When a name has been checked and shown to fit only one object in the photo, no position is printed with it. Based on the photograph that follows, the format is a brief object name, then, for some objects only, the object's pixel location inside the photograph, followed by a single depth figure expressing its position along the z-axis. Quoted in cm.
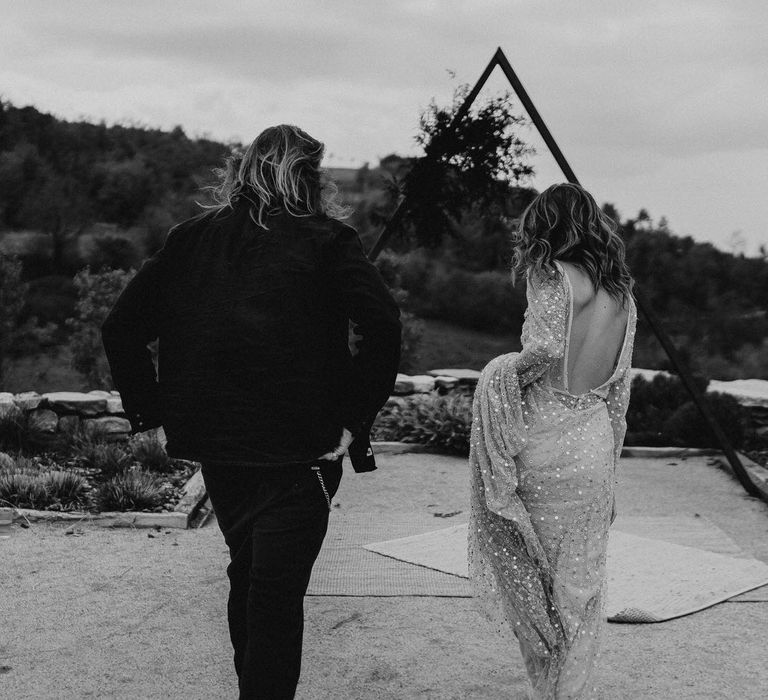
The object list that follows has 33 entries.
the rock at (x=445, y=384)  1126
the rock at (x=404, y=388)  1112
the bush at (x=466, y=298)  2086
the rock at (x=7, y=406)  848
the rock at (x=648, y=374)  1141
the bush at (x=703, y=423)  972
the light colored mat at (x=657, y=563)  483
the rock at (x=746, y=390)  1041
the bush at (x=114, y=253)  2384
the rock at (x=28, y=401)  877
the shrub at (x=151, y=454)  795
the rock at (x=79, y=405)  914
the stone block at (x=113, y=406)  920
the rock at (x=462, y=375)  1134
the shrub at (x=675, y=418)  977
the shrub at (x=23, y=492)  658
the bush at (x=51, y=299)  2125
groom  276
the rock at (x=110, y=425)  895
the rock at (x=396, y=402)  1066
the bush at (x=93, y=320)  1270
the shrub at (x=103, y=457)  771
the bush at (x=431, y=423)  948
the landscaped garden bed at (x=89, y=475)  661
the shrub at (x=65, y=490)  666
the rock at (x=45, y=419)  869
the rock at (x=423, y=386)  1112
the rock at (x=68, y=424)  885
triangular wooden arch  708
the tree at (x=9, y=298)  1346
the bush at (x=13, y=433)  830
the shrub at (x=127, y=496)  665
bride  333
